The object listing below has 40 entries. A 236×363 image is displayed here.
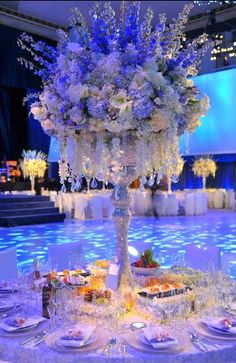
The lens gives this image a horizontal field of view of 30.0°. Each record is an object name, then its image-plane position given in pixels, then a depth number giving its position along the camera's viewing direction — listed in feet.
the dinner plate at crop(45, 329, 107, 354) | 6.13
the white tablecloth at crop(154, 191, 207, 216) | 46.06
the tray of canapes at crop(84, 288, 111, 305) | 7.72
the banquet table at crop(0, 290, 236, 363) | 5.90
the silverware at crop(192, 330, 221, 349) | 6.21
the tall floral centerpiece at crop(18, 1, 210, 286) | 7.39
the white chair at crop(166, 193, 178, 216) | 46.06
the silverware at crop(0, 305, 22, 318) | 7.58
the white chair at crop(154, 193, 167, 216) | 45.98
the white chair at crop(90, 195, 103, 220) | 44.68
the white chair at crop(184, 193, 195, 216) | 46.78
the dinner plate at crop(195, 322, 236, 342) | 6.39
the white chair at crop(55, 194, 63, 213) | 47.47
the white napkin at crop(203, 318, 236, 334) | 6.53
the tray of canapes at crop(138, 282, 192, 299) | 7.95
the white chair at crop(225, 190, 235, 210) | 53.48
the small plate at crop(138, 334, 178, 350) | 6.05
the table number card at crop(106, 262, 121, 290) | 8.20
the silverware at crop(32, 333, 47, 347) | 6.31
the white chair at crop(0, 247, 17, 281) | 11.94
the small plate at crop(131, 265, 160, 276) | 9.47
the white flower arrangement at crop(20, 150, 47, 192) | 47.75
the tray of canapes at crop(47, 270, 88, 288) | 8.17
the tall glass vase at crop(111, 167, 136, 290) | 8.47
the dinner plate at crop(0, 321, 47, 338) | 6.62
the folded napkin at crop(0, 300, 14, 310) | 7.88
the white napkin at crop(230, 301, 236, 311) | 7.63
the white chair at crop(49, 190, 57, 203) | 48.71
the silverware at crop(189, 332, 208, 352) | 6.09
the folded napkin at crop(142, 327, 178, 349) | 6.06
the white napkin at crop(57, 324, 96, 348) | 6.17
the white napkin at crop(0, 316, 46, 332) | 6.73
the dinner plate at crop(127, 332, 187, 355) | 6.02
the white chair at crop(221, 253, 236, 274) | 12.57
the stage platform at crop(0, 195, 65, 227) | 40.16
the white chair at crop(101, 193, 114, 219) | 45.03
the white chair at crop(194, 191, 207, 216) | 47.29
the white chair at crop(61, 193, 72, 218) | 46.47
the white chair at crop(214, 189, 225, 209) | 54.65
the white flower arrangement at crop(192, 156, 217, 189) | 50.98
